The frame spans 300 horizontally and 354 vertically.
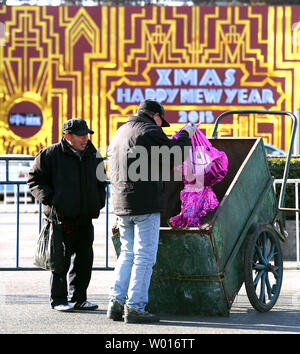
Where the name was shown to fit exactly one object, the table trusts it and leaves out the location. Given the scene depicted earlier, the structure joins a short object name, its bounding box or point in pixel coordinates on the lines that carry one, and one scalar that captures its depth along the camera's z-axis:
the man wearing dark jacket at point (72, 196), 12.57
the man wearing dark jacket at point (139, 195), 11.38
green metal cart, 11.71
